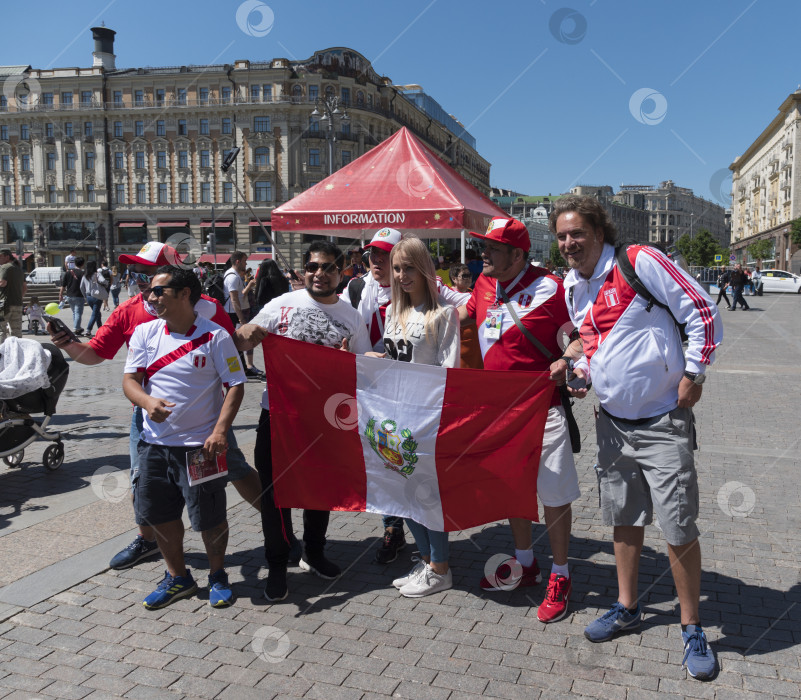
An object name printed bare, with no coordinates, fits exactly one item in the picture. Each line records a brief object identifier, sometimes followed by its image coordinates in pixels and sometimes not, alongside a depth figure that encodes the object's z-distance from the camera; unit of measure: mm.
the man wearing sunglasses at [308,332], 3746
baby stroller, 5719
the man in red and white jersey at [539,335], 3561
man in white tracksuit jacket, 3004
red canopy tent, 8617
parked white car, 41969
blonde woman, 3736
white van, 39094
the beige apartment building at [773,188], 72625
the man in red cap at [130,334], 4055
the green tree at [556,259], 99775
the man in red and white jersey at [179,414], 3607
